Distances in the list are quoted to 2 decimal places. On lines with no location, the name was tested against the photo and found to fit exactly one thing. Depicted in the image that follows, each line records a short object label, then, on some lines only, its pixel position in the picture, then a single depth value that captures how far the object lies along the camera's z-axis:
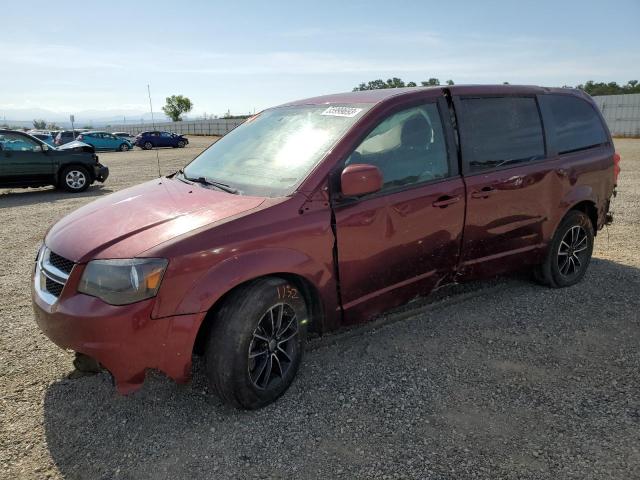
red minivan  2.60
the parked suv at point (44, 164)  11.67
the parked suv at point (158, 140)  36.03
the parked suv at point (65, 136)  29.84
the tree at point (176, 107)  74.44
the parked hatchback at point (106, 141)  32.67
